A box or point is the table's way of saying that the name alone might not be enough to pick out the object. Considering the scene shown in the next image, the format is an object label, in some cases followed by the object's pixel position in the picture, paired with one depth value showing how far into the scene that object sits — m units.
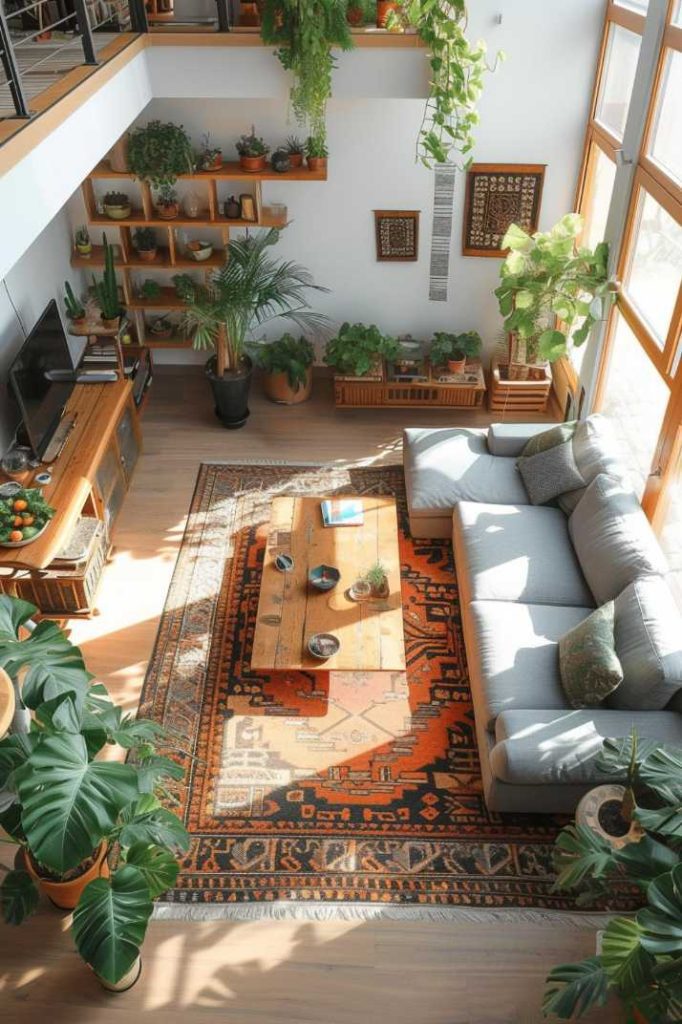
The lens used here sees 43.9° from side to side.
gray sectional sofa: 3.87
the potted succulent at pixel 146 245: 6.64
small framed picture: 6.65
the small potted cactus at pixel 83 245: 6.67
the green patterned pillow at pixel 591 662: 3.94
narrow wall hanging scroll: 6.49
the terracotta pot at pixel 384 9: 5.37
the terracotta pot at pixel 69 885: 3.56
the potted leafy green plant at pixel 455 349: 6.80
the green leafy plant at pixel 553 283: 5.56
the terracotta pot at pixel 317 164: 6.24
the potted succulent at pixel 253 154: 6.19
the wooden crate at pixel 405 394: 6.78
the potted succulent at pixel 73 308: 6.19
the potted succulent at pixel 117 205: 6.42
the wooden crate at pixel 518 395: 6.73
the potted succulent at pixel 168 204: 6.41
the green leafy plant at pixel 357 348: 6.68
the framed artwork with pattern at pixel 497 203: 6.41
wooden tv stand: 4.71
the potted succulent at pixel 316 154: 6.13
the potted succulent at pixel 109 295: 6.17
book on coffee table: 5.31
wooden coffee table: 4.45
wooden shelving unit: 6.25
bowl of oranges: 4.65
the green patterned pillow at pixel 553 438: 5.52
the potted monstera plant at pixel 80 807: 2.78
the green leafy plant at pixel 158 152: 6.05
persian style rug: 3.87
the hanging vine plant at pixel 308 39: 4.98
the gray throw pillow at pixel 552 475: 5.31
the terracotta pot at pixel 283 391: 6.98
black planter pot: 6.58
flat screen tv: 5.02
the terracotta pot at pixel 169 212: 6.40
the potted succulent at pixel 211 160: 6.24
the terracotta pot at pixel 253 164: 6.20
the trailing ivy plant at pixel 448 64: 5.05
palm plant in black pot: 6.24
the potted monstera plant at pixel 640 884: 2.72
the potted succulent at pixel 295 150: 6.30
